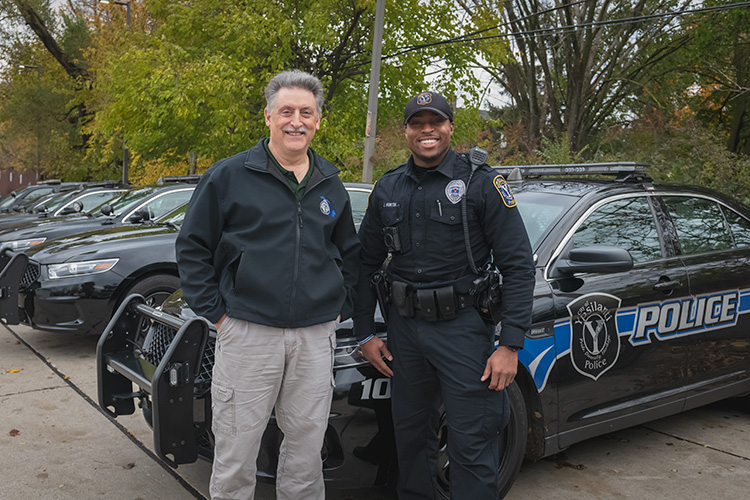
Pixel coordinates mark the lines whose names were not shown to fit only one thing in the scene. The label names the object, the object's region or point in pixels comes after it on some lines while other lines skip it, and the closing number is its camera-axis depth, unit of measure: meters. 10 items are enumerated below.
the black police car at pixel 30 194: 18.98
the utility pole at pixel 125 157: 22.43
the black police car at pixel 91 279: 5.82
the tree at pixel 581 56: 19.33
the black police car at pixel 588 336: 2.86
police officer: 2.66
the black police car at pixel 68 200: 10.71
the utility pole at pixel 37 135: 32.50
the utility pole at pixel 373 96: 12.33
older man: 2.48
